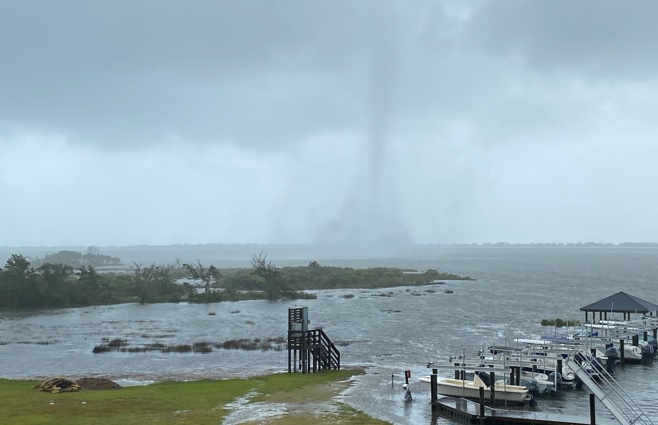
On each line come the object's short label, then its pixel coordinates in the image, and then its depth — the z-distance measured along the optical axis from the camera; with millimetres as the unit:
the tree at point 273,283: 105125
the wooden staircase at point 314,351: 39062
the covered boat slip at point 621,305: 49938
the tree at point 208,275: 108762
